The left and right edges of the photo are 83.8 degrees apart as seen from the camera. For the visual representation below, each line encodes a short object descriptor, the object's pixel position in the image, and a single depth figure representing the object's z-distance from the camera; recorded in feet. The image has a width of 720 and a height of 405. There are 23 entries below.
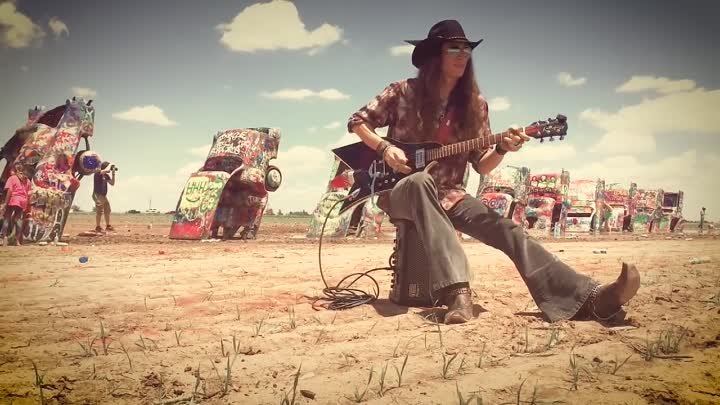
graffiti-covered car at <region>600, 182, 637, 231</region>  82.12
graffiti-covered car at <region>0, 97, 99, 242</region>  28.73
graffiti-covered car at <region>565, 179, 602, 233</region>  68.39
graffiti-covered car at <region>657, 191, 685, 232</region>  88.28
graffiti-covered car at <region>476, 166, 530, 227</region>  55.31
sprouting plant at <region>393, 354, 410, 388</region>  5.10
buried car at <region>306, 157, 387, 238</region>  42.27
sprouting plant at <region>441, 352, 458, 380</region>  5.35
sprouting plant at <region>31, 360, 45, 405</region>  4.59
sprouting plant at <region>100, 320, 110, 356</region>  6.21
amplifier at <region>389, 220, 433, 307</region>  9.80
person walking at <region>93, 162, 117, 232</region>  40.47
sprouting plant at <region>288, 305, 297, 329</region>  7.61
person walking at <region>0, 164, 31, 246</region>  27.68
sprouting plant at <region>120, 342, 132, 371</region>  5.73
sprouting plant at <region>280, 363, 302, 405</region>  4.52
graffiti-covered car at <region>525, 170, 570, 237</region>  62.28
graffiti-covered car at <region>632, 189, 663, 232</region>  84.49
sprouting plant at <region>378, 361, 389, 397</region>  4.86
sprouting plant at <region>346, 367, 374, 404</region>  4.68
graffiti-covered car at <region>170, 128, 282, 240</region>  35.53
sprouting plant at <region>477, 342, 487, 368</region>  5.70
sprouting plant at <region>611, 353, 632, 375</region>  5.42
